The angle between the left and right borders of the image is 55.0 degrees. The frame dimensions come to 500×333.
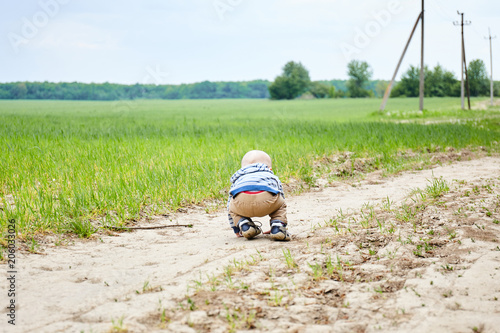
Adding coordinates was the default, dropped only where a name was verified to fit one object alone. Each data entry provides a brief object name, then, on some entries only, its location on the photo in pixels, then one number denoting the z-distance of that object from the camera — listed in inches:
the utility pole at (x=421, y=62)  1131.6
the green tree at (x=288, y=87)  4104.3
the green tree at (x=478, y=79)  3501.5
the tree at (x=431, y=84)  3666.3
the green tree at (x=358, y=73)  4741.6
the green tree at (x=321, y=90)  4318.4
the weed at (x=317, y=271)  149.4
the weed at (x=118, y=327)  116.6
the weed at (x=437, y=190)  260.8
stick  231.3
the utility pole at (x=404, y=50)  1080.6
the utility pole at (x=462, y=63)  1346.1
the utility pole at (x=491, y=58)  1867.6
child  198.2
